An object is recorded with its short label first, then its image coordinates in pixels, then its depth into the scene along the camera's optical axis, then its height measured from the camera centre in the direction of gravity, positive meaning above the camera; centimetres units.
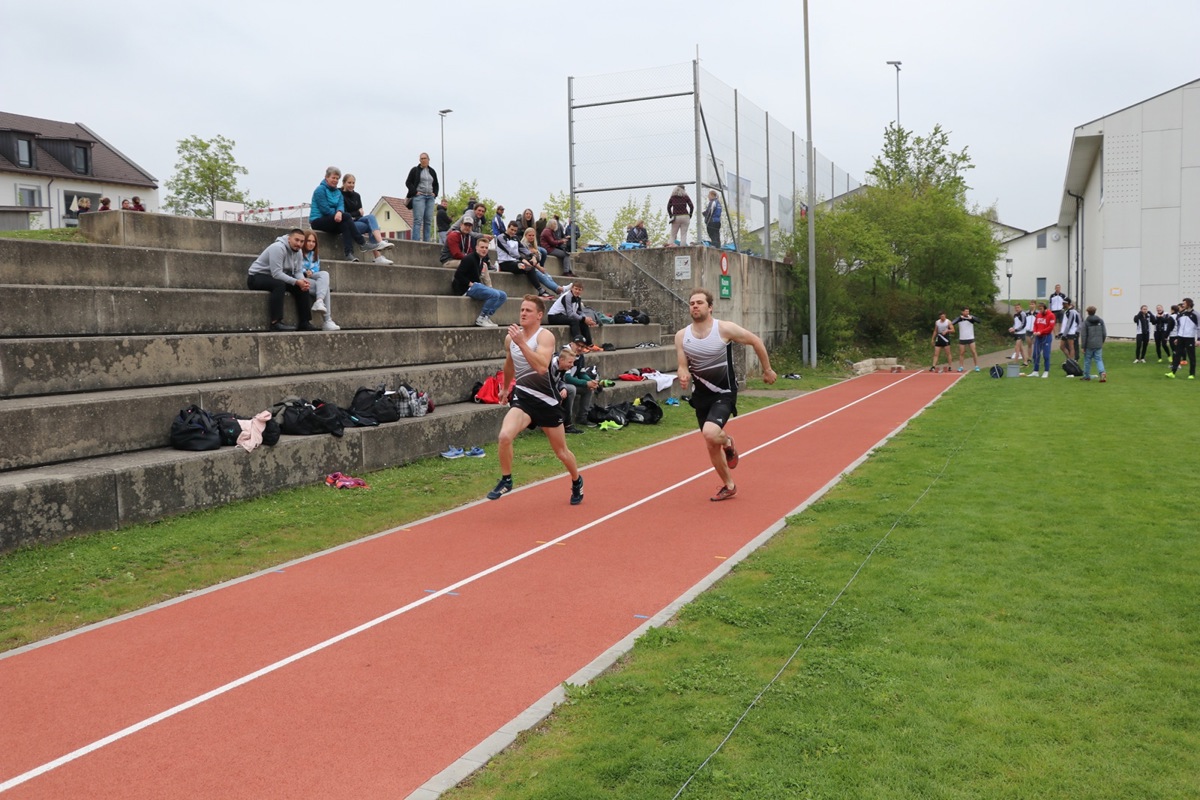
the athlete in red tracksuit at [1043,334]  2517 -29
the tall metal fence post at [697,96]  2377 +611
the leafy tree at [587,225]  2568 +310
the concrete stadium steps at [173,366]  845 -27
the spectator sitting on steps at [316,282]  1373 +91
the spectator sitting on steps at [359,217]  1705 +233
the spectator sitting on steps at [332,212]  1642 +232
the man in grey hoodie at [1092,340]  2313 -45
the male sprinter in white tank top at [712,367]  957 -36
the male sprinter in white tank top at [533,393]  942 -58
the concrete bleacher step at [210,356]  943 -15
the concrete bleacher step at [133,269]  1123 +107
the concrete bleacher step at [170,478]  769 -131
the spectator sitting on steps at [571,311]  1833 +50
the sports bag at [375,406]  1182 -83
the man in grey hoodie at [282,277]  1311 +95
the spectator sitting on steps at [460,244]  1873 +193
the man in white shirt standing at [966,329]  2923 -11
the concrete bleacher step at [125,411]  843 -65
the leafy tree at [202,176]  4528 +834
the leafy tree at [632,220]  2528 +323
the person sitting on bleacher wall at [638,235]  2578 +277
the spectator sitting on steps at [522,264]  2045 +162
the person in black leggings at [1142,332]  2878 -36
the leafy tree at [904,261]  3312 +254
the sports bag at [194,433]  955 -90
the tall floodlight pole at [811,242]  2773 +265
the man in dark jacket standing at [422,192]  2100 +340
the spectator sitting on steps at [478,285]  1730 +102
